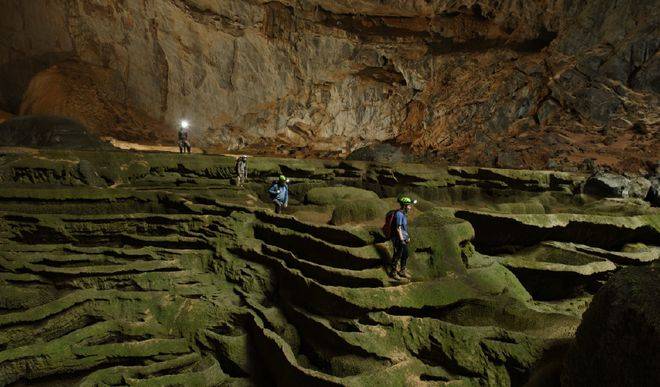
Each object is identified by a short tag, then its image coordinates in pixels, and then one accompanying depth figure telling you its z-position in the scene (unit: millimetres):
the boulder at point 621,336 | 4059
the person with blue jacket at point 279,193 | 10844
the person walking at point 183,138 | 14953
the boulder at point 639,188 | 16578
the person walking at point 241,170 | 12672
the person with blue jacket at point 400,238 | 7276
